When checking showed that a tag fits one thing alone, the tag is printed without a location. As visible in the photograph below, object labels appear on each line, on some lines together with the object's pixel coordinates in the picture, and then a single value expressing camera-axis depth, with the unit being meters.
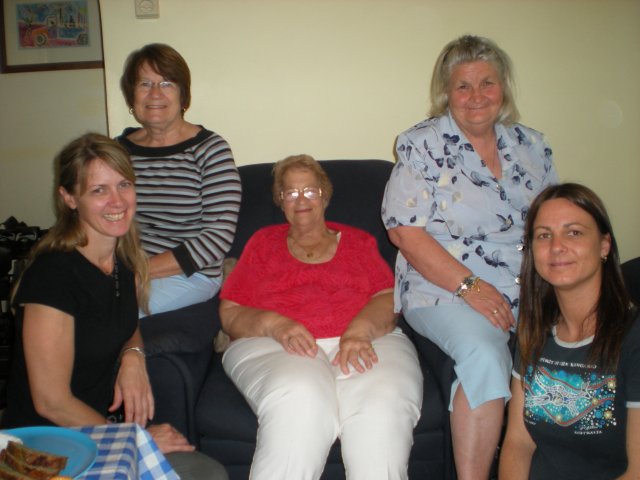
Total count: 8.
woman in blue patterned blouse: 1.79
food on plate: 0.79
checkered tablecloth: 0.83
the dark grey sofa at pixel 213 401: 1.64
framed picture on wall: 3.71
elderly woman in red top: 1.47
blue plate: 0.83
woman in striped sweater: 2.04
